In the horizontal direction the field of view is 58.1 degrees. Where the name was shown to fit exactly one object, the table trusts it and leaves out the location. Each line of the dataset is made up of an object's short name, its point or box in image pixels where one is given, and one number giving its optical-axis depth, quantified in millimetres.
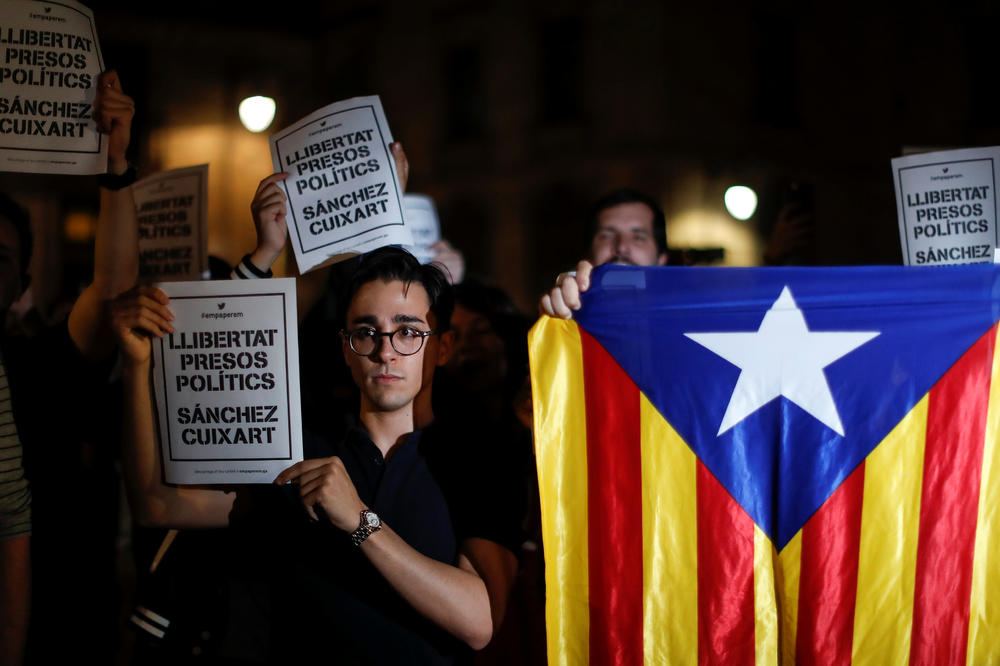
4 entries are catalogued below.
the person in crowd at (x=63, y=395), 2541
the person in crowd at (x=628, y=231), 3215
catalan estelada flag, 2283
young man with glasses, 2049
